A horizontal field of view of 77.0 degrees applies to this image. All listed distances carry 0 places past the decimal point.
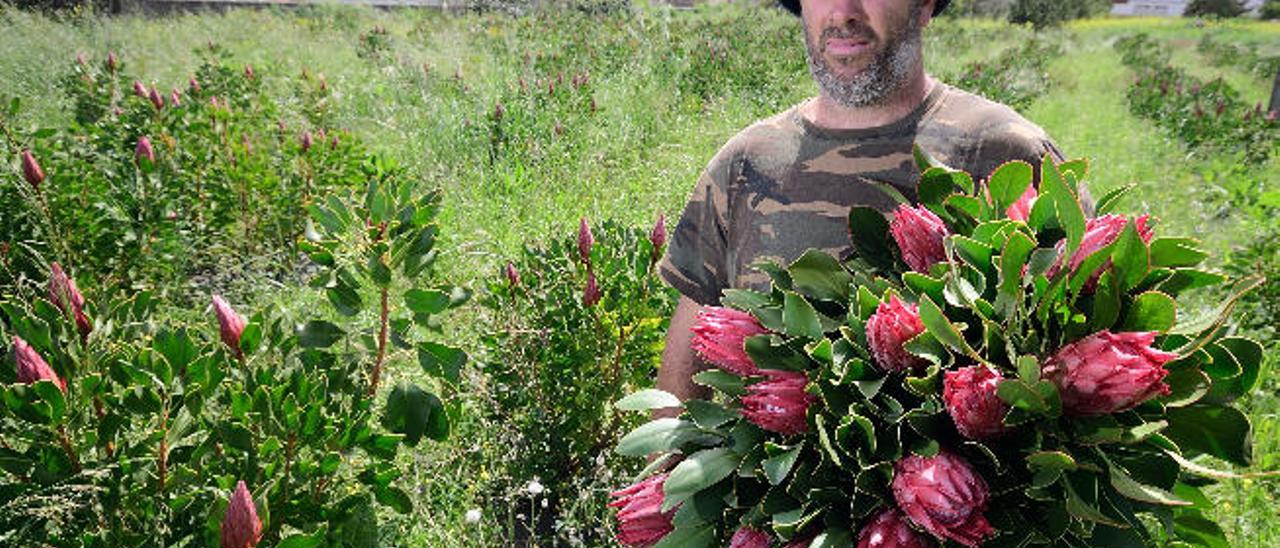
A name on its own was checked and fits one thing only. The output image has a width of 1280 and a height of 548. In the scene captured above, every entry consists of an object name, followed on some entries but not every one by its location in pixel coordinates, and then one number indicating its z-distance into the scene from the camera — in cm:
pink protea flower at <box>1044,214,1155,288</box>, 70
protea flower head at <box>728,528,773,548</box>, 78
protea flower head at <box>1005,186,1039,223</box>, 79
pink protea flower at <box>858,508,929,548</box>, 69
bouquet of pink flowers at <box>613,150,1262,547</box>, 66
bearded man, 163
